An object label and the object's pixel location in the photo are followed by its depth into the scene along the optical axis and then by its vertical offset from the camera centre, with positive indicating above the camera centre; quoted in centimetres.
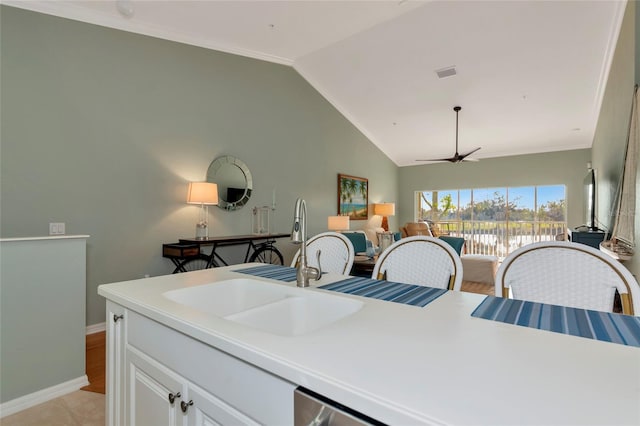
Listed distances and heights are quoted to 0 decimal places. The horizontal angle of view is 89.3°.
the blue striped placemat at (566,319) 82 -31
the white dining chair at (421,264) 161 -28
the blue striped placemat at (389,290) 117 -32
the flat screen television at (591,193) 431 +28
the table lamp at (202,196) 378 +16
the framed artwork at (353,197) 659 +30
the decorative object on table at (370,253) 421 -56
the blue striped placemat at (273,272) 155 -32
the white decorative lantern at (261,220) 477 -15
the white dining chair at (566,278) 118 -26
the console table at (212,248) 364 -46
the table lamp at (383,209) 760 +4
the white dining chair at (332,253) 197 -26
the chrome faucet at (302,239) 133 -12
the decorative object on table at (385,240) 400 -36
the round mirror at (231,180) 429 +41
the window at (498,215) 719 -8
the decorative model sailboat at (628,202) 224 +7
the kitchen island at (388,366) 51 -31
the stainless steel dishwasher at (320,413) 56 -37
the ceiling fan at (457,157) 540 +91
